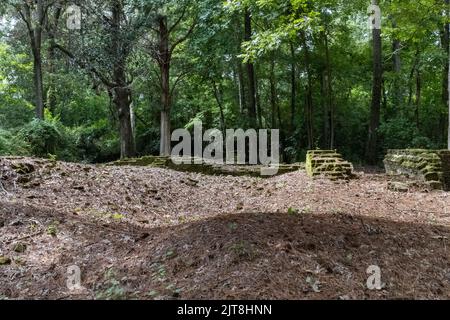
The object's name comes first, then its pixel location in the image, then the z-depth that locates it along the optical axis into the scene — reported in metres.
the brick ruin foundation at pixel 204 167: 11.09
